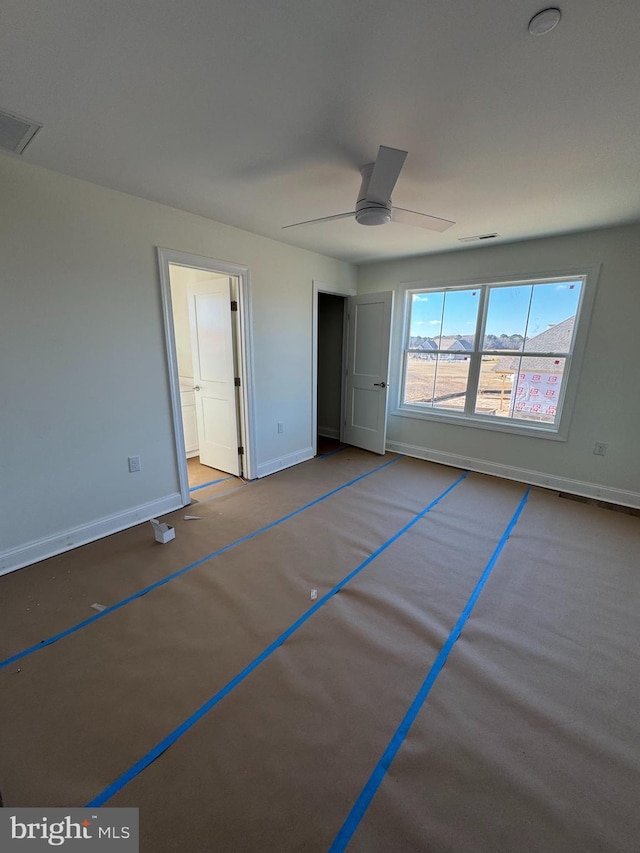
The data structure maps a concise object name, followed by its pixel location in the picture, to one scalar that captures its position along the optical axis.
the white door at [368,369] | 4.48
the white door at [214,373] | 3.65
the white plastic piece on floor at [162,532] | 2.65
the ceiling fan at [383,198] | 1.71
